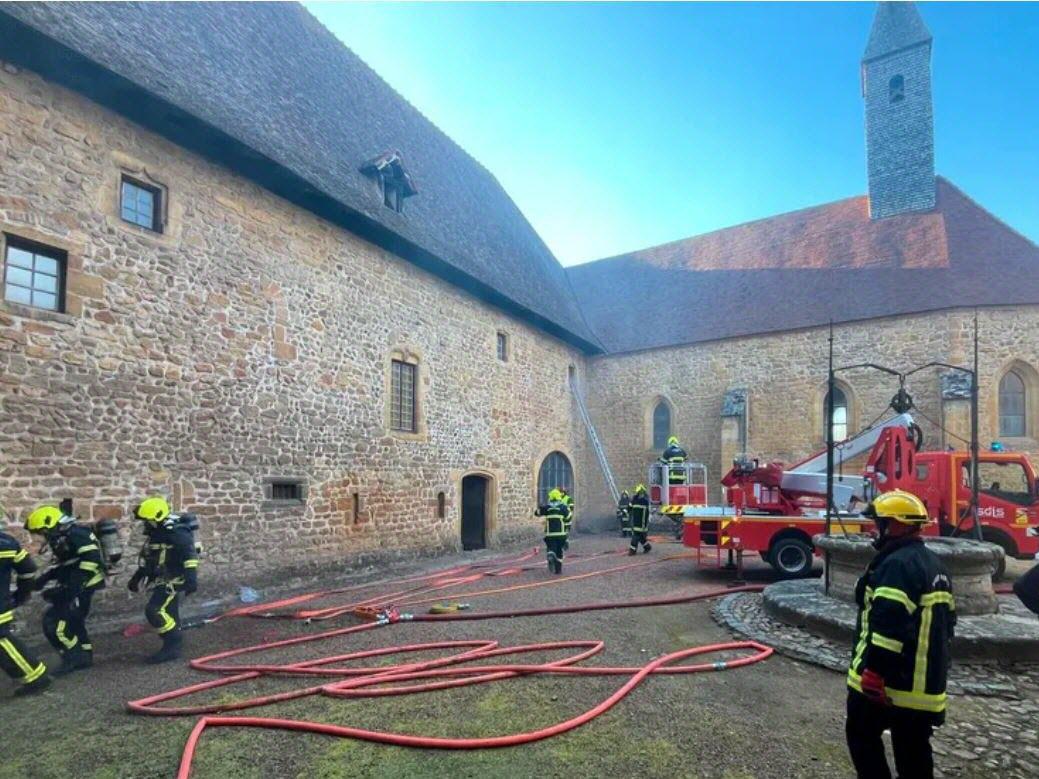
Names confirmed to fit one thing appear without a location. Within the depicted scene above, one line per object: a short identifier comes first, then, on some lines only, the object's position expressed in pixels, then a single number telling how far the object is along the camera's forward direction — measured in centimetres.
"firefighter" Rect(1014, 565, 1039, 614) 350
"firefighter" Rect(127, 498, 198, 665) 579
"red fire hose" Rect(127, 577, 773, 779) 380
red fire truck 968
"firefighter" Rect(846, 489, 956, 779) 278
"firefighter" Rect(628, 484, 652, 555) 1318
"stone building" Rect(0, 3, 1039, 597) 738
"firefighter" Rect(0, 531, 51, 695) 473
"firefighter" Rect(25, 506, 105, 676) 546
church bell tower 1920
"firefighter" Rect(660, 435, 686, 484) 1531
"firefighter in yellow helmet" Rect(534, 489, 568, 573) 1059
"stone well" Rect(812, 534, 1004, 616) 569
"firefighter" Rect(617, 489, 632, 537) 1727
